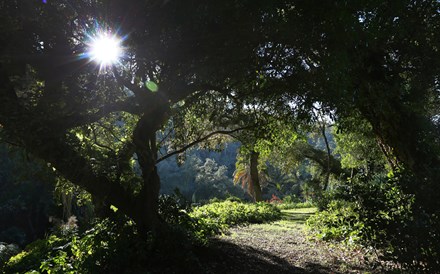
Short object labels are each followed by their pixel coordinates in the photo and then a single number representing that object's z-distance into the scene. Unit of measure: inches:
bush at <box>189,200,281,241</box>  394.3
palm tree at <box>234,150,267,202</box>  906.1
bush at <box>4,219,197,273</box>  222.8
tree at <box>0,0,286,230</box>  176.9
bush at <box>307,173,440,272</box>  165.6
